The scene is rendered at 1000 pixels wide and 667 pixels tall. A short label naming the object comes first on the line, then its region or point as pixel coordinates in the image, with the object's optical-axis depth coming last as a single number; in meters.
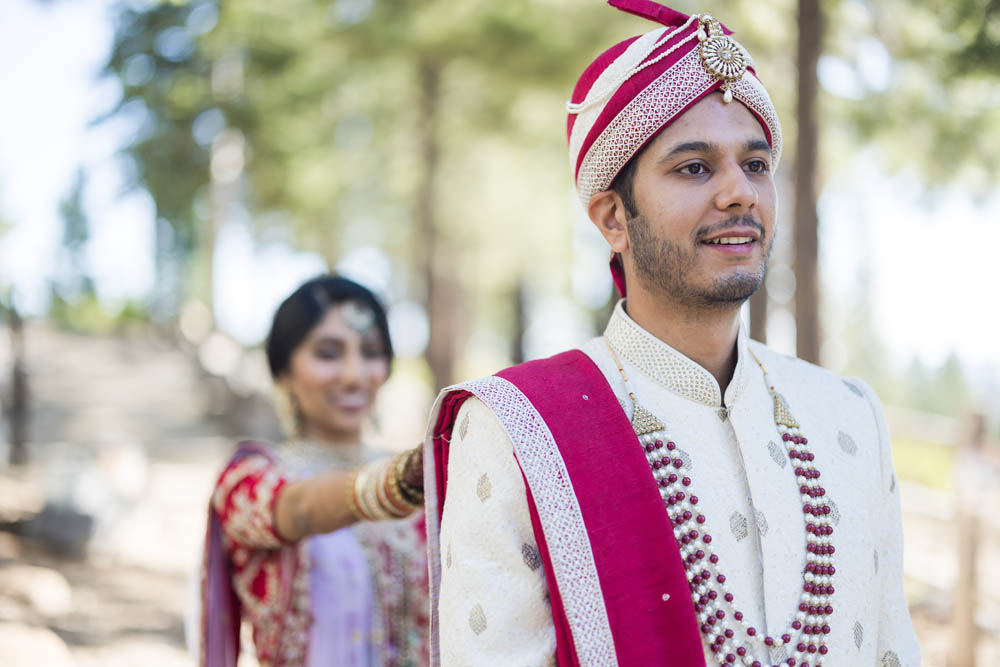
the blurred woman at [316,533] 2.54
